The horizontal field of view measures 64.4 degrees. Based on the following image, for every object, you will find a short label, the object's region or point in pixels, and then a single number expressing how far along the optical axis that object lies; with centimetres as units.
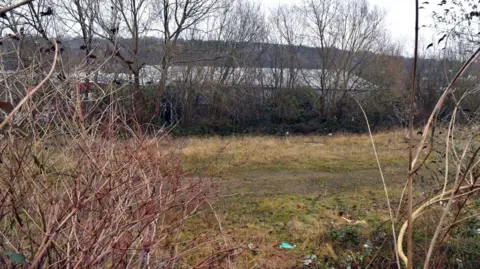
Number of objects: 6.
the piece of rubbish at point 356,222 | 494
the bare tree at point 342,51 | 2142
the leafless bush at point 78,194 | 157
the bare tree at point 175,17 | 1691
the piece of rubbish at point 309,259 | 411
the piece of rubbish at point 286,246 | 452
